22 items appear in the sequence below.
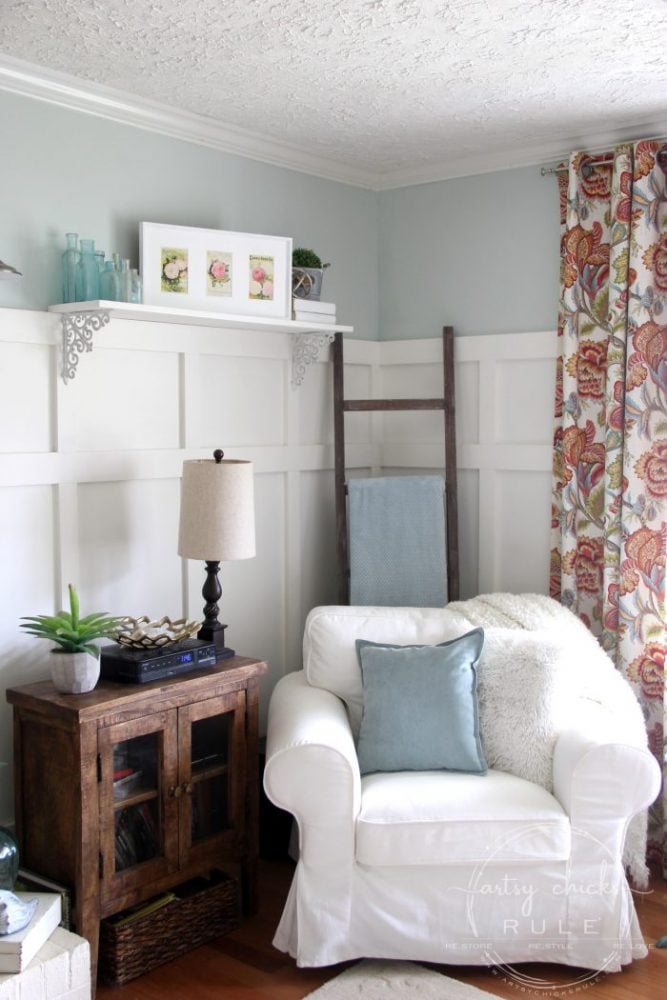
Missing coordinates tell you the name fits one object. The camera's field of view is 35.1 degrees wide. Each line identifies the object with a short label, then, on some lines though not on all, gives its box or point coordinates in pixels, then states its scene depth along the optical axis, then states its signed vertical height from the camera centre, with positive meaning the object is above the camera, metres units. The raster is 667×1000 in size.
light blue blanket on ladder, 3.91 -0.34
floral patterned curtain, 3.46 +0.13
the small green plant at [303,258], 3.71 +0.69
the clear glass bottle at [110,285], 3.09 +0.50
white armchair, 2.78 -1.07
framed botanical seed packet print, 3.26 +0.59
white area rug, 2.74 -1.41
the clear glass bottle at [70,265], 3.07 +0.55
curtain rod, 3.45 +0.99
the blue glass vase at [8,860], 2.61 -1.01
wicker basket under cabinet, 2.80 -1.32
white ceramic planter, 2.77 -0.57
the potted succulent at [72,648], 2.77 -0.51
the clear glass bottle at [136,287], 3.13 +0.50
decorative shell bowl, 2.98 -0.51
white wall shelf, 3.03 +0.42
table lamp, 3.15 -0.17
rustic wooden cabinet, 2.71 -0.90
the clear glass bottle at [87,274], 3.08 +0.53
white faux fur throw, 3.04 -0.73
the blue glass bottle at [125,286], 3.11 +0.50
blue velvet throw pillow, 3.04 -0.76
